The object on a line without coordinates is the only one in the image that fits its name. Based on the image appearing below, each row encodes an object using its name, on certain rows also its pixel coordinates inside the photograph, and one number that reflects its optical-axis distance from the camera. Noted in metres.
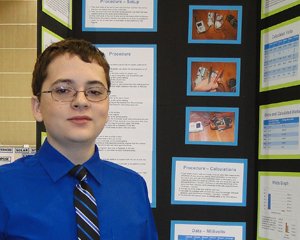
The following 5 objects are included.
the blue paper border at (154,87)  1.85
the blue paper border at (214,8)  1.84
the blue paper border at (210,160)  1.84
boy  1.08
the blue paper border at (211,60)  1.85
